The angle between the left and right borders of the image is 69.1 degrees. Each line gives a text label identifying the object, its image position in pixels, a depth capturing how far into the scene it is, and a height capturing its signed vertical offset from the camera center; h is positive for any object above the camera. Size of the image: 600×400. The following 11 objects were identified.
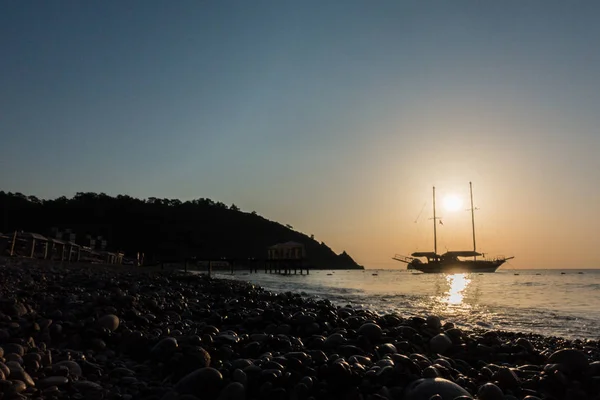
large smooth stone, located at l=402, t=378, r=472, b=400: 3.86 -1.04
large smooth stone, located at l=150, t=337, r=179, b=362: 5.13 -1.00
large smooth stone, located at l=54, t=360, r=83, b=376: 4.28 -1.03
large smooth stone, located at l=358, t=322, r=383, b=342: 6.71 -0.93
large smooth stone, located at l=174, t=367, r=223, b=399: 3.92 -1.06
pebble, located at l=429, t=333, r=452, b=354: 6.70 -1.10
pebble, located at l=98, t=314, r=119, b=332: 6.30 -0.85
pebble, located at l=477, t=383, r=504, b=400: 4.07 -1.11
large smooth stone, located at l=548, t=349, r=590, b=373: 5.09 -0.99
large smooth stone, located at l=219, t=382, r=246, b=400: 3.85 -1.10
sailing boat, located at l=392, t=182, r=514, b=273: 101.19 +2.41
